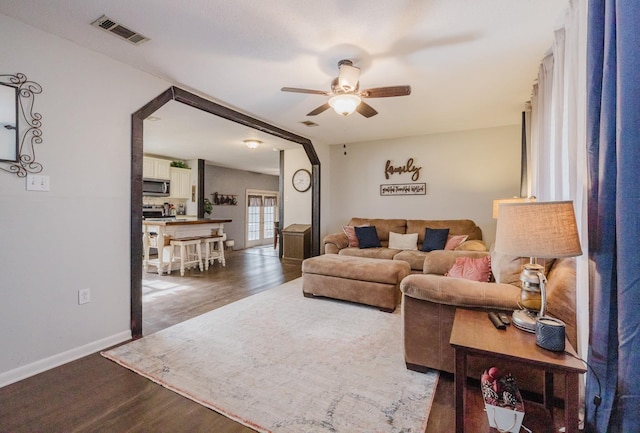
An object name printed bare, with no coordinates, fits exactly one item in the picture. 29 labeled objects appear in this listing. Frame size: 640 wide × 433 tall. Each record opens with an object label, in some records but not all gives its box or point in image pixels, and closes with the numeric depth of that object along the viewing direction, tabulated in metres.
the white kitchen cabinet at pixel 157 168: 6.67
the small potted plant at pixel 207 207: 7.94
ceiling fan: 2.65
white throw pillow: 5.04
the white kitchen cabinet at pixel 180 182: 7.28
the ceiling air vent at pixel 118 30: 2.12
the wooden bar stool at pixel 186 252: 5.08
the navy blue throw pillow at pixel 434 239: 4.71
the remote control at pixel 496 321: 1.54
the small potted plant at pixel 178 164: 7.29
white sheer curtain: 1.49
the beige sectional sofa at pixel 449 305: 1.77
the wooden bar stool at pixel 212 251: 5.64
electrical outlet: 2.37
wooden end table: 1.18
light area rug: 1.67
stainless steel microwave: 6.60
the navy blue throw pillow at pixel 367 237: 5.12
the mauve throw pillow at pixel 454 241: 4.57
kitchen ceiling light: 5.64
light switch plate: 2.10
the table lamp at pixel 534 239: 1.31
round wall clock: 6.71
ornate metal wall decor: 2.03
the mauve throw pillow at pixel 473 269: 2.65
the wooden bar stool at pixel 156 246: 5.07
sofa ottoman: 3.32
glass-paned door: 9.41
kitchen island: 5.05
